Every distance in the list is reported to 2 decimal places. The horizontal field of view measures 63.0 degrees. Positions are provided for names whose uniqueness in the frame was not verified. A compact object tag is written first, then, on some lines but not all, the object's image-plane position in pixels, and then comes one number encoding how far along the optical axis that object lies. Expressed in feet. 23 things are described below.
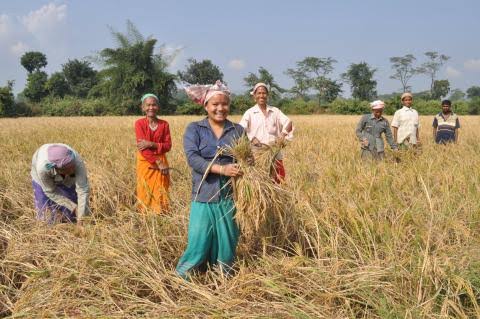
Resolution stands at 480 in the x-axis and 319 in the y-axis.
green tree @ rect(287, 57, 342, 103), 167.02
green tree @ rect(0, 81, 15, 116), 97.55
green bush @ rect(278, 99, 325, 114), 122.90
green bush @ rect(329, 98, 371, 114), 120.06
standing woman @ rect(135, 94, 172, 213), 12.71
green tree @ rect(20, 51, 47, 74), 179.73
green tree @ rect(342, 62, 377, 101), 168.45
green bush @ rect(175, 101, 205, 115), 113.14
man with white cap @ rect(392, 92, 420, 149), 19.53
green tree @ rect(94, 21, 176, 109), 111.86
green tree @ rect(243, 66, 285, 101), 133.49
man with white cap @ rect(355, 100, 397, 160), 17.67
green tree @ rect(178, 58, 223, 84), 197.31
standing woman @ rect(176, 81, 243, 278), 7.57
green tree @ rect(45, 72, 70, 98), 147.33
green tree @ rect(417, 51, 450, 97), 175.03
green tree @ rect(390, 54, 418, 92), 177.68
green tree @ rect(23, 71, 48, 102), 146.82
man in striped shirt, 20.97
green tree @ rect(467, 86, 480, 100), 276.90
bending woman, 9.54
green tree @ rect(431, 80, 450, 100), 174.29
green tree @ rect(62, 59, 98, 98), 163.12
